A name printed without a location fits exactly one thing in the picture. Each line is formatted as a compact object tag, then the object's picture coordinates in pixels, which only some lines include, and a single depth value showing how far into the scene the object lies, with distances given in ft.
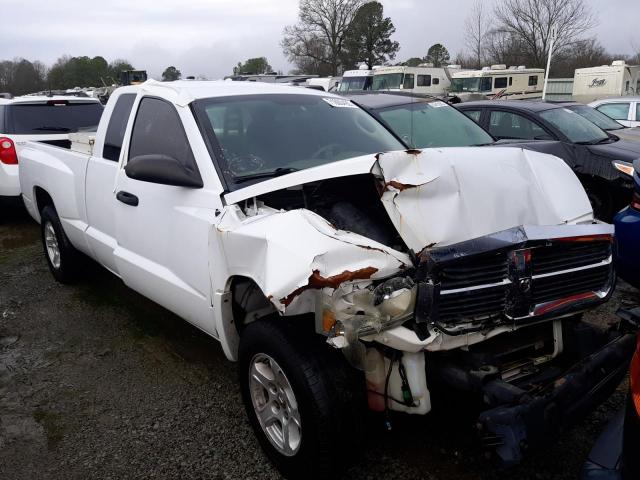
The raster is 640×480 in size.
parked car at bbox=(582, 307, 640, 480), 5.63
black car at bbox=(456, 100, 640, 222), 21.90
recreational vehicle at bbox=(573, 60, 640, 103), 68.64
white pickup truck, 7.54
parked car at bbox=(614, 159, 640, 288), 14.39
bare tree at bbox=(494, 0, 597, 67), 128.88
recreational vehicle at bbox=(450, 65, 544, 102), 77.56
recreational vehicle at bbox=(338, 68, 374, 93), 83.82
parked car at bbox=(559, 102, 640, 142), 28.19
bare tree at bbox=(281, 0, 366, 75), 197.06
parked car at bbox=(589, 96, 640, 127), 36.78
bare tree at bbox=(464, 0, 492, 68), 141.16
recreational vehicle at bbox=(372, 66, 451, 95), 78.89
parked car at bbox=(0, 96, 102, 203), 25.26
